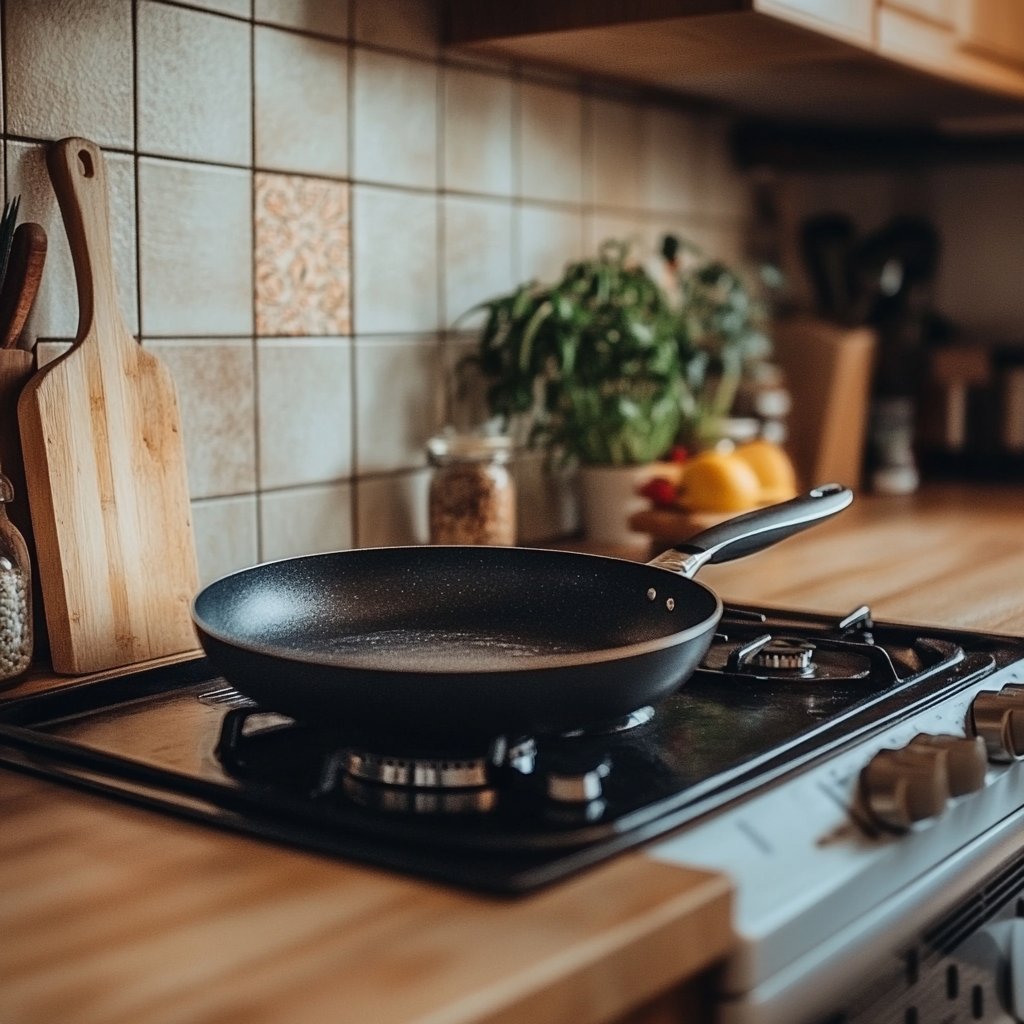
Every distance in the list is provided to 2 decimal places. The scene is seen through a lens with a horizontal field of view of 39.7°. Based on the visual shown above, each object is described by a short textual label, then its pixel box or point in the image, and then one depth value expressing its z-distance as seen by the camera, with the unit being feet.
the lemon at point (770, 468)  5.39
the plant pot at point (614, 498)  5.34
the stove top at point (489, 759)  2.25
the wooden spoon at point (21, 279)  3.28
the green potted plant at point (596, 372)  4.93
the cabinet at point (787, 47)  4.45
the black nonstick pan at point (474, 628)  2.43
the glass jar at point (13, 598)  3.13
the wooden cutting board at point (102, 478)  3.30
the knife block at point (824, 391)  6.64
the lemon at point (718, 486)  4.99
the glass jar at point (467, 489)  4.56
